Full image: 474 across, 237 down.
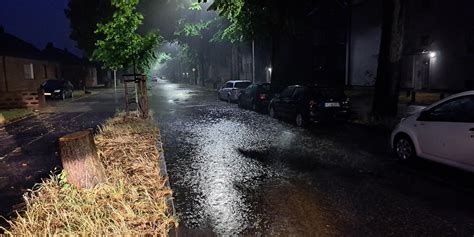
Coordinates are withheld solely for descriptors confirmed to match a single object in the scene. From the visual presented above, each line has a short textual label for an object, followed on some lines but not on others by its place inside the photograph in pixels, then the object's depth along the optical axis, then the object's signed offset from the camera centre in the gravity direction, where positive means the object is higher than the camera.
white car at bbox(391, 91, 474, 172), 6.10 -1.10
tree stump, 5.00 -1.17
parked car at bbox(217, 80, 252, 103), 24.92 -1.00
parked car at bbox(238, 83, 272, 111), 19.19 -1.20
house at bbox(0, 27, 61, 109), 21.52 +0.79
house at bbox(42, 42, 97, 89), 47.03 +1.33
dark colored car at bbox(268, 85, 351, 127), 12.98 -1.11
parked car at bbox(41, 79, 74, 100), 29.66 -0.98
